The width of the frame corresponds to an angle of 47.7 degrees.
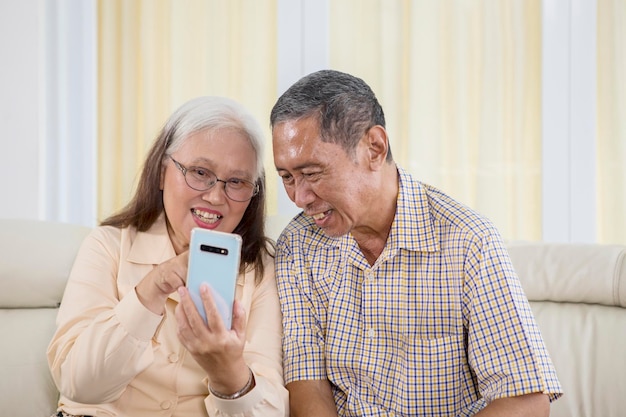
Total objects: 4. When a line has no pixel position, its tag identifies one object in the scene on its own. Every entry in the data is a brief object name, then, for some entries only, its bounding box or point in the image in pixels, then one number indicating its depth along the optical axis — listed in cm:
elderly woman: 141
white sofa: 194
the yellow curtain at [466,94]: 325
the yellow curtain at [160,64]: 343
